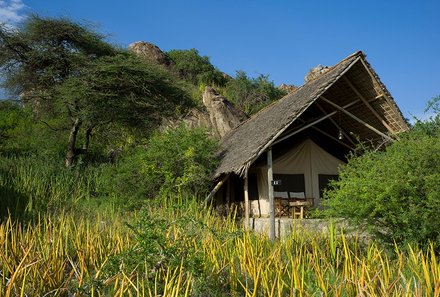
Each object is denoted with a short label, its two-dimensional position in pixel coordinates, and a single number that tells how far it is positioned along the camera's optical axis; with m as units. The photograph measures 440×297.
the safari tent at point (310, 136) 10.25
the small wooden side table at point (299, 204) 10.81
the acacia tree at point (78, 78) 14.48
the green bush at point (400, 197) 6.07
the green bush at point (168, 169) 10.59
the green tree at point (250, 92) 28.12
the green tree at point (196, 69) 31.53
